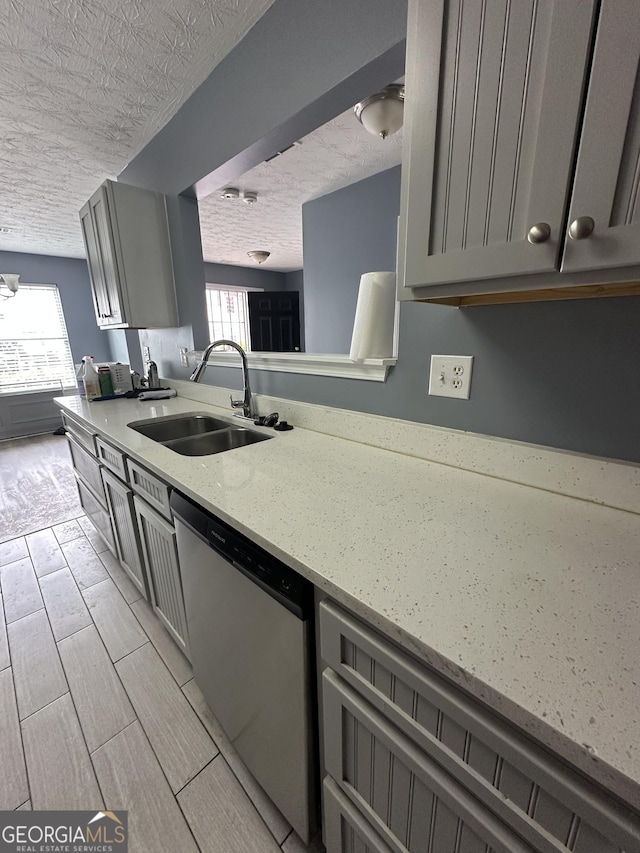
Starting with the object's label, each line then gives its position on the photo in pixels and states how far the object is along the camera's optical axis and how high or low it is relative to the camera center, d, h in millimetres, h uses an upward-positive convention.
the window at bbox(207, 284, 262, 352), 6188 +487
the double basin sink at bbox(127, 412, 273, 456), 1637 -480
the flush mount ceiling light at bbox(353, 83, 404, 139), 1520 +1025
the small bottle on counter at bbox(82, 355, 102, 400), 2404 -271
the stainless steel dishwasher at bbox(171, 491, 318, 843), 736 -776
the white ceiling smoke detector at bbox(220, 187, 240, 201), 2799 +1191
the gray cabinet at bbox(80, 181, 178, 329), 2123 +558
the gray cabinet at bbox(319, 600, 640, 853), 401 -606
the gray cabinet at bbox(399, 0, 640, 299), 507 +322
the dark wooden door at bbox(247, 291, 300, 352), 4137 +229
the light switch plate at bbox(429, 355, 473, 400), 1021 -120
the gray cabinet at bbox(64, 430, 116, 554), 1927 -839
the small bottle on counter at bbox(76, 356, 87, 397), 2420 -269
